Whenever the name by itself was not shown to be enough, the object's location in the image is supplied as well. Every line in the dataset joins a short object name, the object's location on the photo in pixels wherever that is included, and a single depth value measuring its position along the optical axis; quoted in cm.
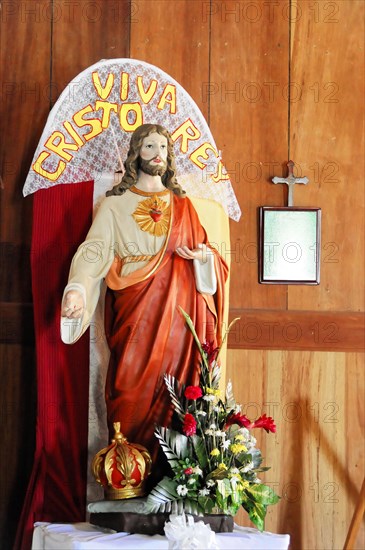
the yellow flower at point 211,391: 366
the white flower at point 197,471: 348
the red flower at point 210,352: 377
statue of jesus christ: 377
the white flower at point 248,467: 357
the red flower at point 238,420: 363
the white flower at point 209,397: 363
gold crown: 351
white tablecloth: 328
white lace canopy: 407
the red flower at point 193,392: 359
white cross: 438
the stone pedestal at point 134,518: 339
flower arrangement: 347
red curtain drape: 398
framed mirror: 437
